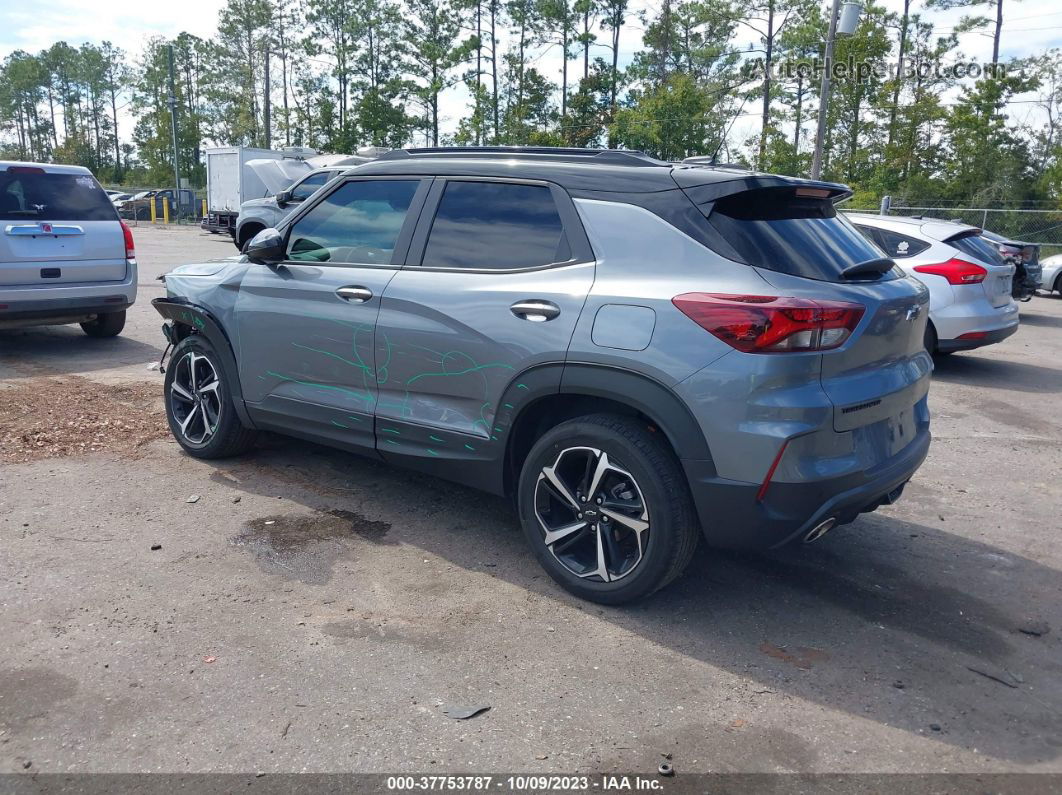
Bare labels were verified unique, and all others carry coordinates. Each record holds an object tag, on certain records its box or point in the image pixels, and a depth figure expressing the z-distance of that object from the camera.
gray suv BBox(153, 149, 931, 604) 3.41
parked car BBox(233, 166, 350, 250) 16.41
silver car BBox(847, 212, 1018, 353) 9.13
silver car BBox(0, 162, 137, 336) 8.60
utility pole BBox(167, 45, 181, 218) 42.41
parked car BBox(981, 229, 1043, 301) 11.92
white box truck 27.61
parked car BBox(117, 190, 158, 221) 44.06
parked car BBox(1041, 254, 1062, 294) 17.70
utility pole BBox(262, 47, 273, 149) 59.12
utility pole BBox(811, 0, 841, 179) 18.27
